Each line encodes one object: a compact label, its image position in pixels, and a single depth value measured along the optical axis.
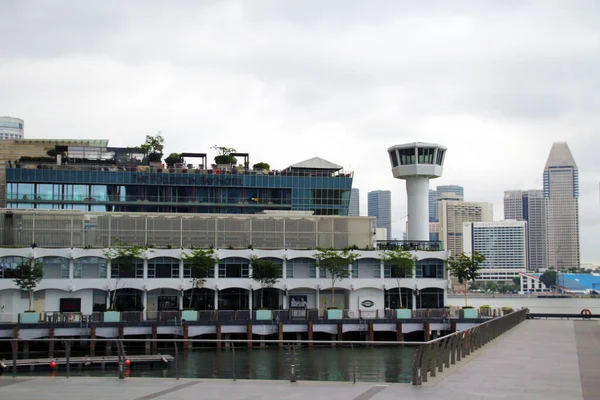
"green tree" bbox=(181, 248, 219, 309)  84.44
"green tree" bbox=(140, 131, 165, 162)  136.25
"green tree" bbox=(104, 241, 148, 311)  83.00
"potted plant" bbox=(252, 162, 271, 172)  125.50
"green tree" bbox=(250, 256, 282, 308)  85.44
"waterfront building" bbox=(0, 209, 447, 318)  84.19
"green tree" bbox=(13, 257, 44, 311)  79.81
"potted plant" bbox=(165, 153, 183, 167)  126.44
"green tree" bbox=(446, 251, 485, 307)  94.28
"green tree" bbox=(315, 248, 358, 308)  87.06
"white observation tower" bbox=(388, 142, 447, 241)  112.56
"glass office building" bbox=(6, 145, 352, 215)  117.69
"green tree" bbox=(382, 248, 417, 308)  89.12
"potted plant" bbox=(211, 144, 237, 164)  127.56
